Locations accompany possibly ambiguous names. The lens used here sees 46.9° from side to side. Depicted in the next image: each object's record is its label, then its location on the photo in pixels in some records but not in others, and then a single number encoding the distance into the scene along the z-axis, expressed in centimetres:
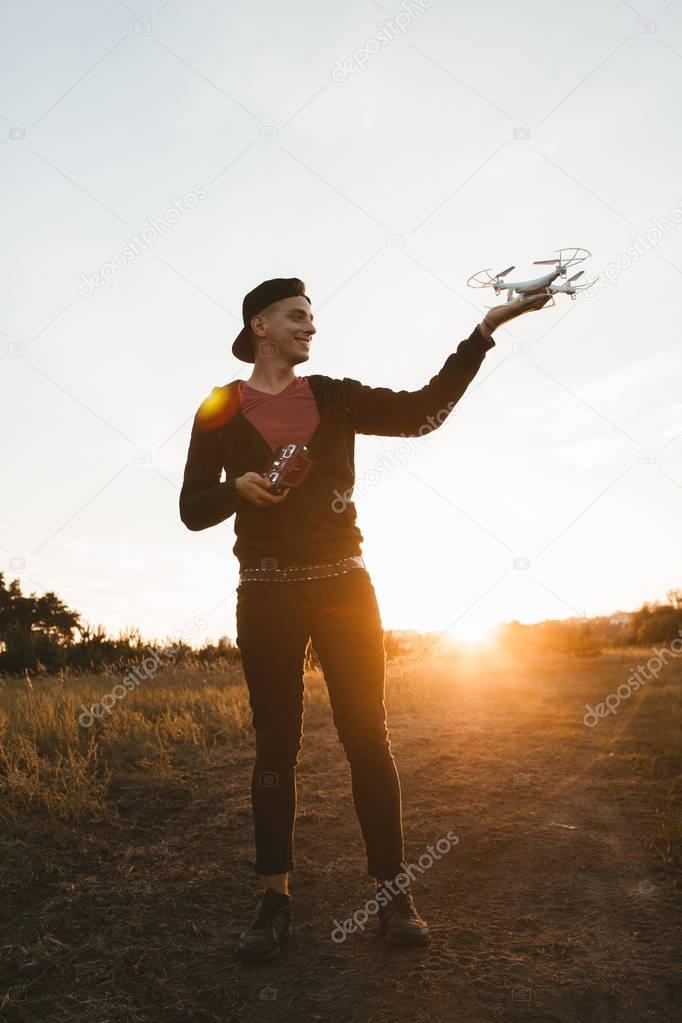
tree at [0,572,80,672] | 1348
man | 284
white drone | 278
